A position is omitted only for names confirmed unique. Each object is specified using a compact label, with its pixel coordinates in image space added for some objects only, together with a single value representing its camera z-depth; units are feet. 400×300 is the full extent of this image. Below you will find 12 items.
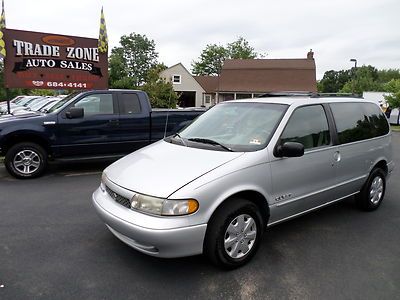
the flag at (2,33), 29.45
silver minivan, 9.64
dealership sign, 30.58
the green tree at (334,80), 326.85
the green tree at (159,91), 86.99
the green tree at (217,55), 206.18
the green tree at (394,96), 89.76
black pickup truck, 21.74
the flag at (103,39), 33.73
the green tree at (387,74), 321.11
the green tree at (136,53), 222.07
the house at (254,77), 127.75
